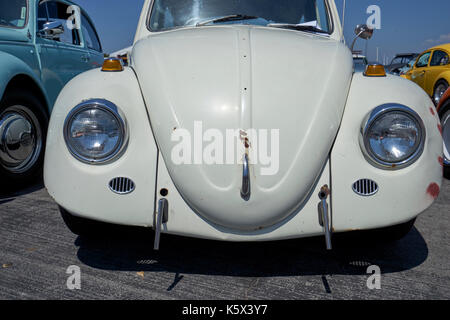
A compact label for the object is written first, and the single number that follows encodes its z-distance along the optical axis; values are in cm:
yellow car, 810
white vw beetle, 167
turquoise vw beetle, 325
